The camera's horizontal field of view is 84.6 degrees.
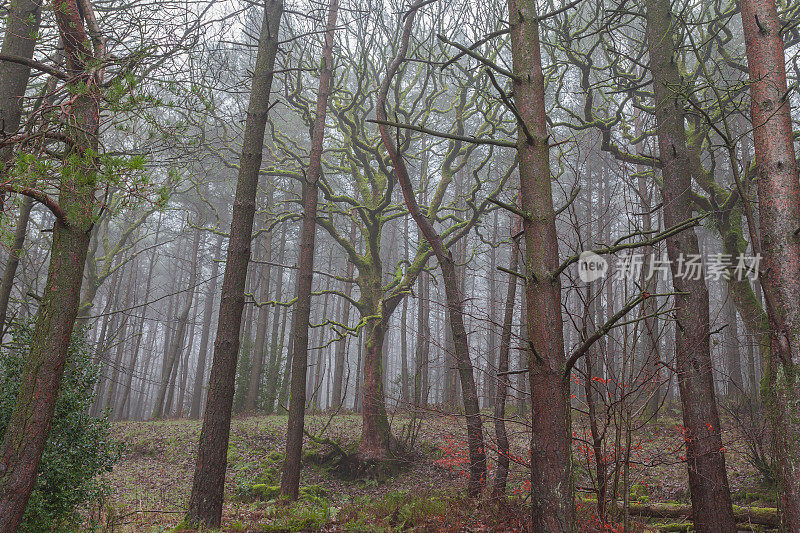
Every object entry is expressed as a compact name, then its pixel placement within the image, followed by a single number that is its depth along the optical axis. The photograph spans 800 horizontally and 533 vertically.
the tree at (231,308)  4.61
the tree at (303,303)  7.25
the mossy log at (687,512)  6.18
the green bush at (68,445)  4.93
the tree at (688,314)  5.02
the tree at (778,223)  3.94
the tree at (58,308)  3.53
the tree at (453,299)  6.33
